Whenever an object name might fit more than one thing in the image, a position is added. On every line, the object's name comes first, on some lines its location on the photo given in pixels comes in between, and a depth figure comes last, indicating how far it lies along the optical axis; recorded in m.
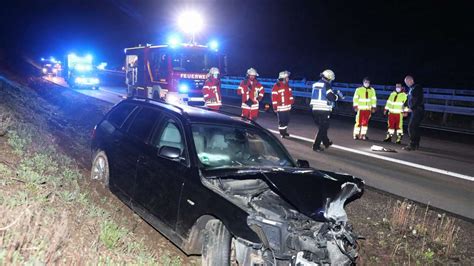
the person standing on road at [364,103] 12.90
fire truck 16.83
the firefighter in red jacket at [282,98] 12.47
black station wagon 3.91
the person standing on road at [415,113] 11.64
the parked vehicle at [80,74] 29.44
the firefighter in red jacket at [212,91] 12.54
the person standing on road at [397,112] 12.61
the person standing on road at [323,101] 10.74
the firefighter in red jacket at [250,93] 12.23
